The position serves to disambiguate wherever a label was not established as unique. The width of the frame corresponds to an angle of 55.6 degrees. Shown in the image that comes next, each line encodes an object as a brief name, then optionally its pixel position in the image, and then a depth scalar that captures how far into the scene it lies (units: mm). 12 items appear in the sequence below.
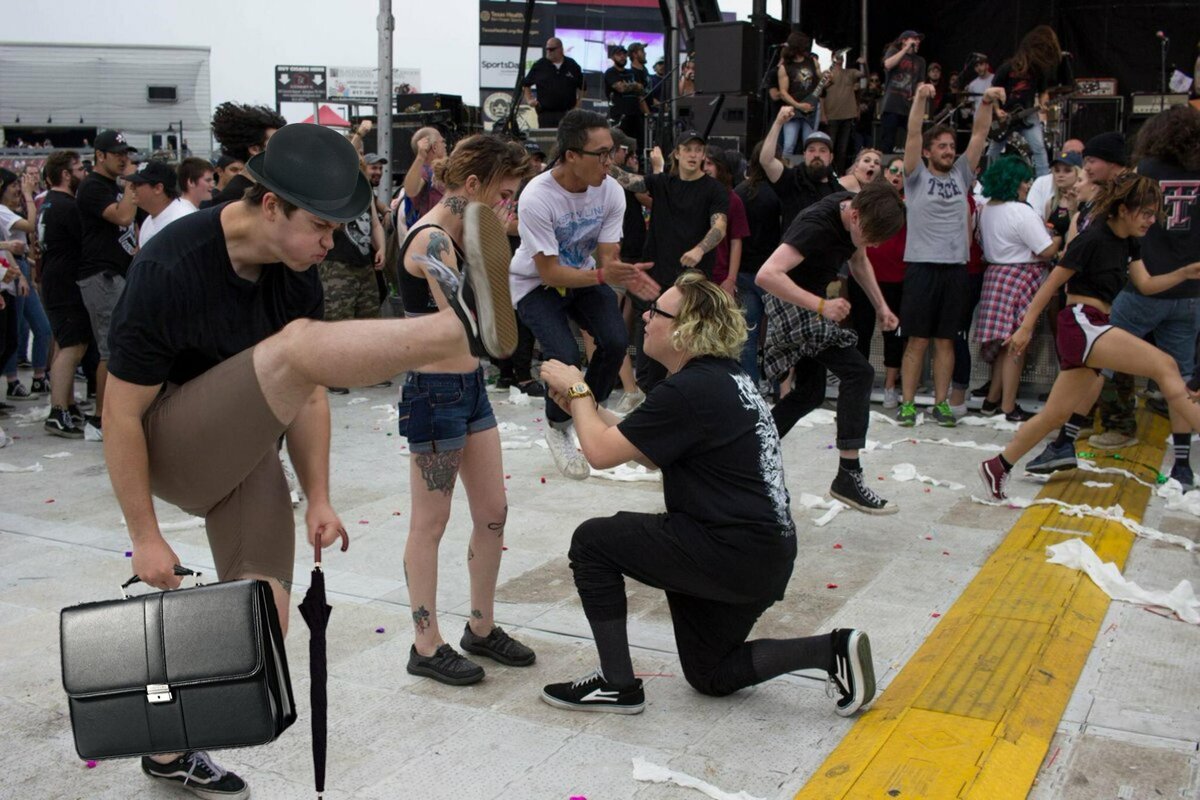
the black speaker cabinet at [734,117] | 11883
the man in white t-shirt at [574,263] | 5191
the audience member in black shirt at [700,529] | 3494
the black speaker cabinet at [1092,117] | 13633
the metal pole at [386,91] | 12469
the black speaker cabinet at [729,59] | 11914
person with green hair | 8500
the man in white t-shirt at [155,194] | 7002
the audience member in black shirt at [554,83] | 14773
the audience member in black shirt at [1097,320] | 6102
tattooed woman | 3762
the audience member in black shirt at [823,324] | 5539
